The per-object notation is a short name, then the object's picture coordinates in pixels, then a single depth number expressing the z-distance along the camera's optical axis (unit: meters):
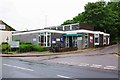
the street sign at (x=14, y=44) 15.27
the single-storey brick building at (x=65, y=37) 17.71
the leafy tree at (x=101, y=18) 22.83
